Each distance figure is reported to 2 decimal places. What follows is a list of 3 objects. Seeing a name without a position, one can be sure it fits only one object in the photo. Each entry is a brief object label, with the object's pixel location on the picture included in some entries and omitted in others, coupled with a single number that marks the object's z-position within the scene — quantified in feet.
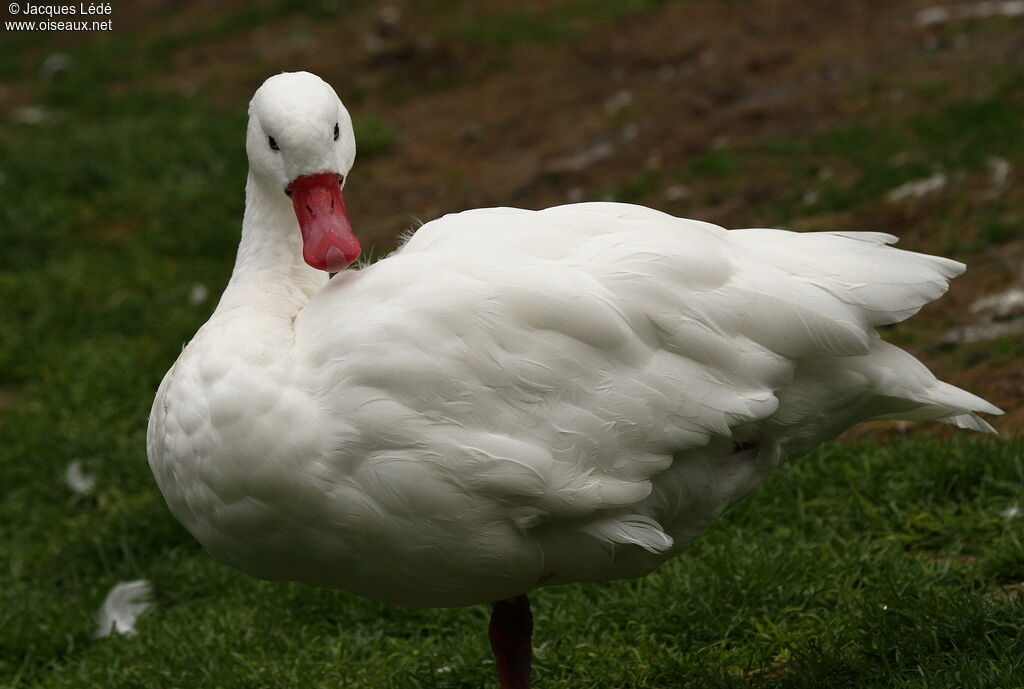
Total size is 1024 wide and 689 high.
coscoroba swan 19.58
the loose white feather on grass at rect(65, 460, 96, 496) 37.73
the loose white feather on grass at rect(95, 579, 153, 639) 31.76
